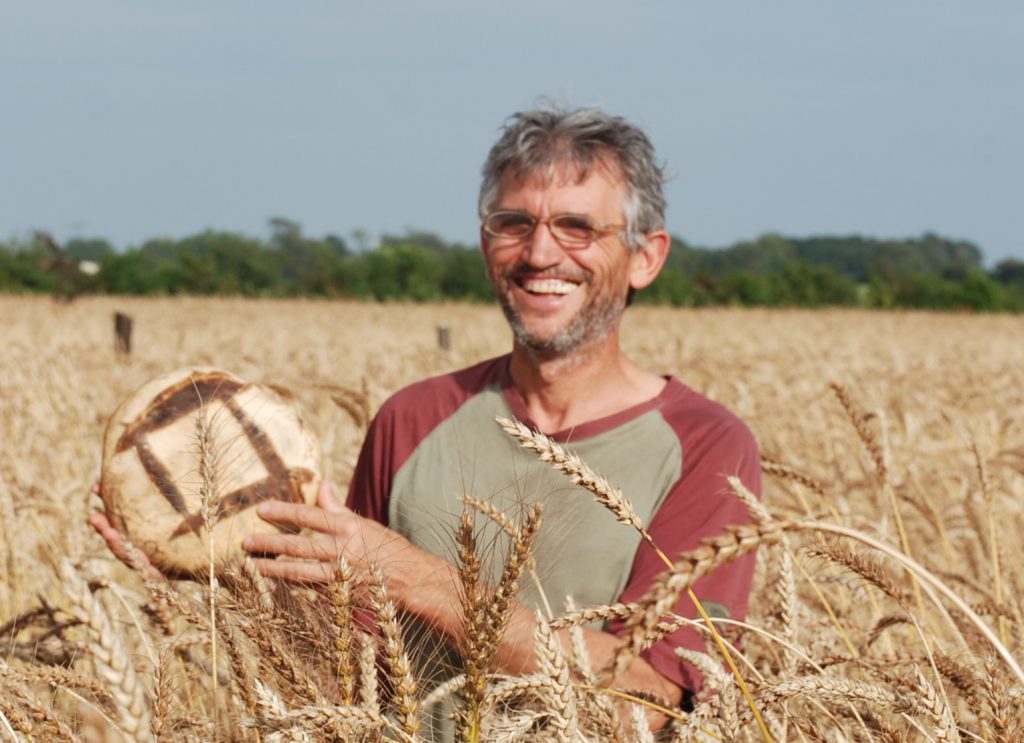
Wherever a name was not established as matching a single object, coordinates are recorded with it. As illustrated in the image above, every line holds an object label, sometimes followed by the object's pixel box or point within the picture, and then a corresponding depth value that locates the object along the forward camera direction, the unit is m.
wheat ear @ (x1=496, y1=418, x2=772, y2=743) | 1.04
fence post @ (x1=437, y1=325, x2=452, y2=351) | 11.01
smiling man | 2.53
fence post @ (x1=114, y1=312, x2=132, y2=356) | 11.59
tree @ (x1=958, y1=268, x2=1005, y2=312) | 47.02
